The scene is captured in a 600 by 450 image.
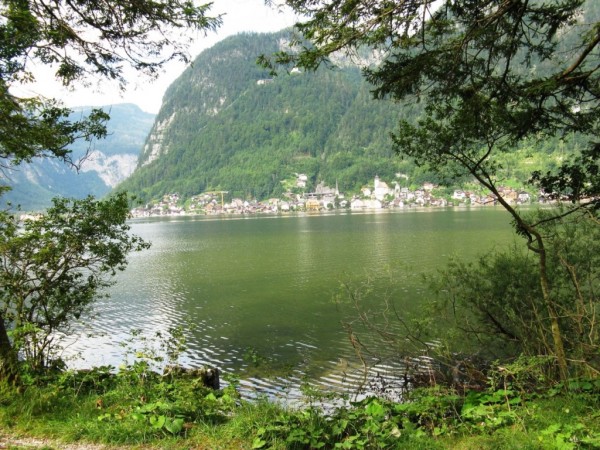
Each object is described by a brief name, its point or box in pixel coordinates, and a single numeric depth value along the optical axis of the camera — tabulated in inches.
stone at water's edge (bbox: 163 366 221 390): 344.6
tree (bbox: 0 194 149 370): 345.4
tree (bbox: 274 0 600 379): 199.9
